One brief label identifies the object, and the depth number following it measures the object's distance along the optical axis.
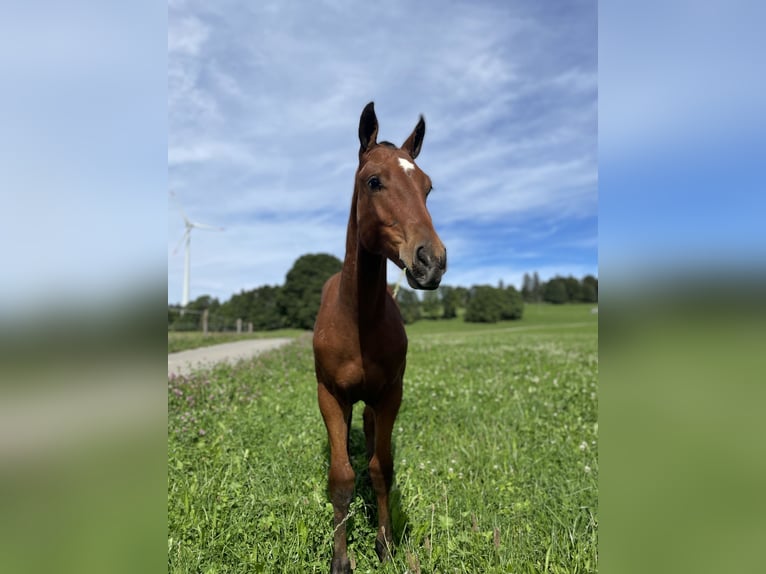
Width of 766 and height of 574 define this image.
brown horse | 2.75
